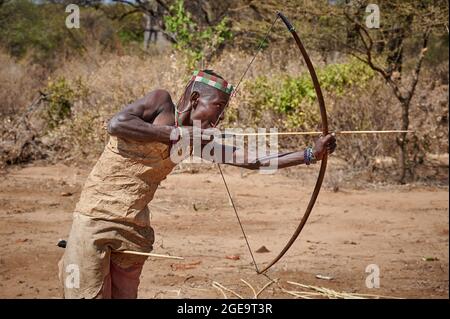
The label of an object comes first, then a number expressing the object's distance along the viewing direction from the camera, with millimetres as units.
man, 3740
